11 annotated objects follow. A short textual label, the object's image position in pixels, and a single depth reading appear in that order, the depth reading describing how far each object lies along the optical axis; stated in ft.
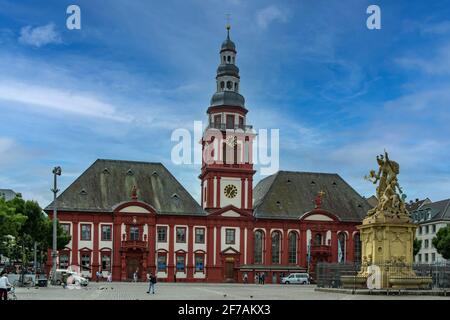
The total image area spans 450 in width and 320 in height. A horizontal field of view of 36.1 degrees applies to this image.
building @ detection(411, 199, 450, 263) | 339.57
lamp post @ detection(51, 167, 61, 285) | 176.45
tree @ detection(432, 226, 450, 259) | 279.08
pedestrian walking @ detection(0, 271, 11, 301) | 85.81
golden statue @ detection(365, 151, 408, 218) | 135.54
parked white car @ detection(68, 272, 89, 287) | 197.51
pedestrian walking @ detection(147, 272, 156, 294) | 148.77
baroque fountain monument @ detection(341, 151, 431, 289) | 132.57
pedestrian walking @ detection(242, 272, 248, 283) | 288.16
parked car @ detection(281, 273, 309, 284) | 269.03
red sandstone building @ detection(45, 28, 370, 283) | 278.67
